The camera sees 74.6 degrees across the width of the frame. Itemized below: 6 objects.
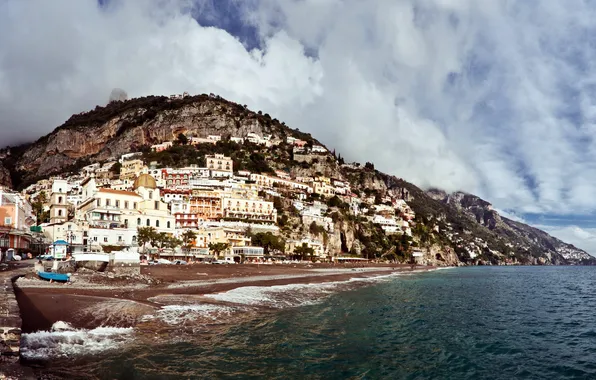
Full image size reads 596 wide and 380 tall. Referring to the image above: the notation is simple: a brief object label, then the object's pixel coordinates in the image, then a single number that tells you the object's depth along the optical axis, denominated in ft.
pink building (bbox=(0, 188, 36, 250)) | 150.93
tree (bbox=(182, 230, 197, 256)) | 228.22
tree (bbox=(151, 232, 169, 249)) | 201.73
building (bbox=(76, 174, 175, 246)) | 201.46
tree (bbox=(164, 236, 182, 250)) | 211.82
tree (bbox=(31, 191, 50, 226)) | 264.11
